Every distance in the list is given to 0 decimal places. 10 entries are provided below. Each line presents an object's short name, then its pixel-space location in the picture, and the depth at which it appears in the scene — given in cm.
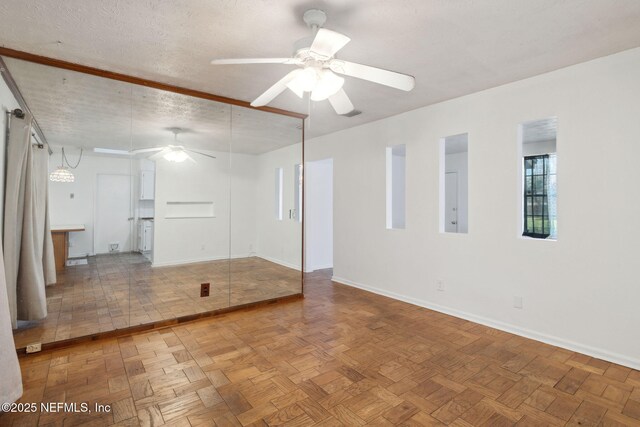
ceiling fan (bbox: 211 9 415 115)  178
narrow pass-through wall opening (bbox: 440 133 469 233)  644
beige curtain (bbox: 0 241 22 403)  177
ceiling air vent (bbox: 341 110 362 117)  391
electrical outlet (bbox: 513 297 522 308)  295
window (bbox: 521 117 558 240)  532
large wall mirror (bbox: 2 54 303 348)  273
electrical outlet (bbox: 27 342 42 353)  249
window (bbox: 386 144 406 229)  656
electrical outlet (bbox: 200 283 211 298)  349
